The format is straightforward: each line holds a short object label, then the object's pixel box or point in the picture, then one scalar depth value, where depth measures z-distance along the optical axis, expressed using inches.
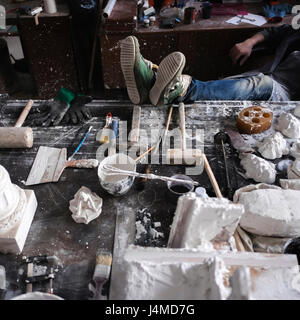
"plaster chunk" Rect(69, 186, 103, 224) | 68.5
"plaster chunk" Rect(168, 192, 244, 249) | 52.4
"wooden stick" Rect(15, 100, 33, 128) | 94.7
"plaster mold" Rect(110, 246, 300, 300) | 45.7
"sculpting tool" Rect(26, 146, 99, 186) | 79.2
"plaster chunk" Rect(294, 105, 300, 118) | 96.9
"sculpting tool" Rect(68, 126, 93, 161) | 86.2
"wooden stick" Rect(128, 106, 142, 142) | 90.0
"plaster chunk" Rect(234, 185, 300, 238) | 62.0
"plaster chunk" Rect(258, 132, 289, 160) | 83.1
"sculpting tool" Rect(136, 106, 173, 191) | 76.6
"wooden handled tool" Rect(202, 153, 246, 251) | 61.4
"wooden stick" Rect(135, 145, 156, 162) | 82.5
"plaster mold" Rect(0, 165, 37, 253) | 61.2
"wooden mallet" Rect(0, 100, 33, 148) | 85.7
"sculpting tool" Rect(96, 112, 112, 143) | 89.9
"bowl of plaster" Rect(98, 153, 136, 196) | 71.1
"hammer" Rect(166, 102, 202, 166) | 81.4
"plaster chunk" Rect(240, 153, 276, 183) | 76.5
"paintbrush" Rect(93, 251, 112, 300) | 56.6
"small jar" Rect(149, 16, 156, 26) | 153.6
